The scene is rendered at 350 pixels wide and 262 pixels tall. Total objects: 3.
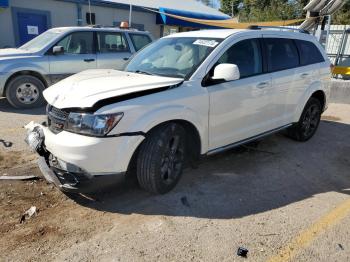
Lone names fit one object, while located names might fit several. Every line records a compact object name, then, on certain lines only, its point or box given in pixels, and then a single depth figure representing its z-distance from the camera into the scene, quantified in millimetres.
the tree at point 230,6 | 44741
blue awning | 17953
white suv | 3301
